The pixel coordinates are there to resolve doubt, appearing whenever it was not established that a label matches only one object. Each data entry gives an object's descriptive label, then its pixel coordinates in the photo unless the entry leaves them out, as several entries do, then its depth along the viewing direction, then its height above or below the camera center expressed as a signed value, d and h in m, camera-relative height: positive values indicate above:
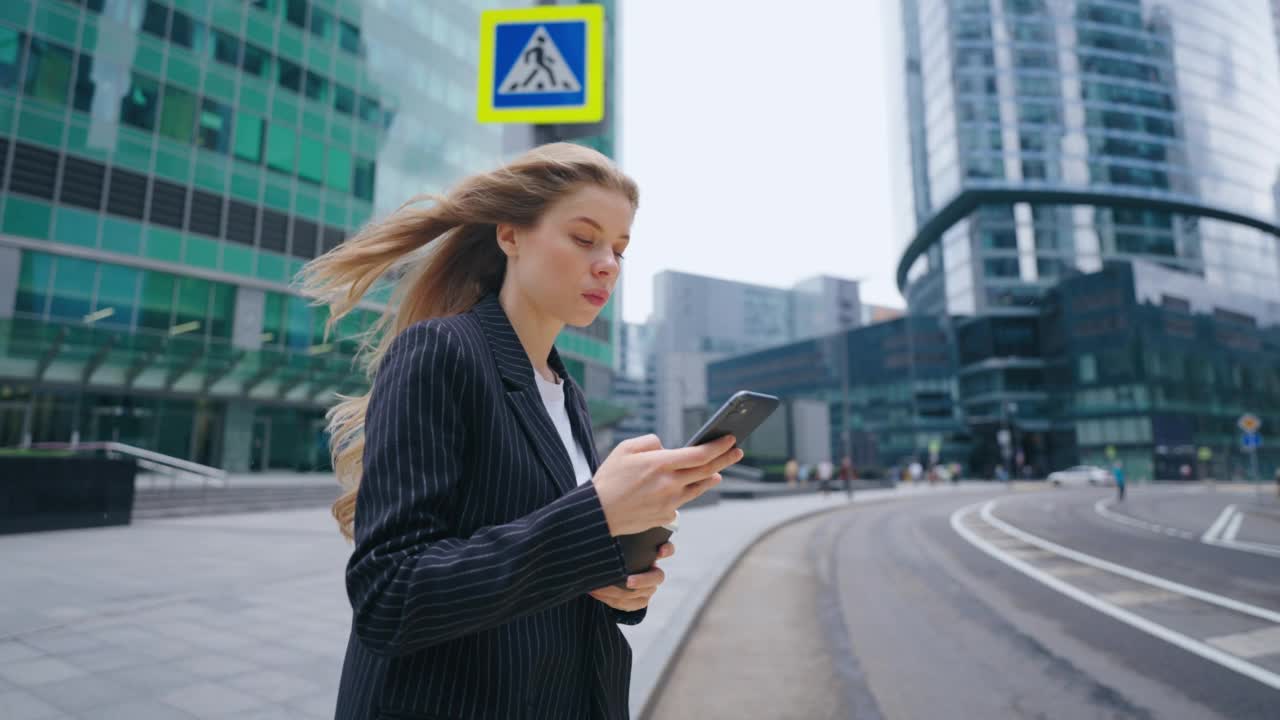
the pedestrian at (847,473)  30.64 -1.55
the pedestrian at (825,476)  31.69 -1.73
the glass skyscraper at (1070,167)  74.12 +32.03
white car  52.59 -2.81
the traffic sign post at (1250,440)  27.88 +0.15
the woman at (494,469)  1.09 -0.06
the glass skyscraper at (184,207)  21.61 +8.59
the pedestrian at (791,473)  37.57 -1.86
